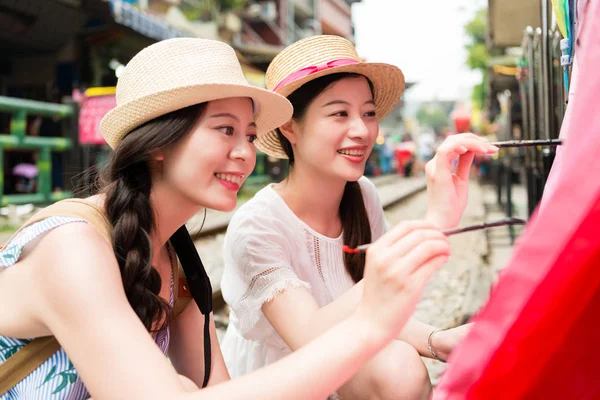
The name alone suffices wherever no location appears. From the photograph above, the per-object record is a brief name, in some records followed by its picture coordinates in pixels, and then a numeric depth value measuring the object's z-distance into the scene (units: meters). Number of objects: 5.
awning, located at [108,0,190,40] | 10.05
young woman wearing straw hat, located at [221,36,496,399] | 1.95
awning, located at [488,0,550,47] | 4.42
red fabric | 0.70
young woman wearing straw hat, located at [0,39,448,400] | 1.08
